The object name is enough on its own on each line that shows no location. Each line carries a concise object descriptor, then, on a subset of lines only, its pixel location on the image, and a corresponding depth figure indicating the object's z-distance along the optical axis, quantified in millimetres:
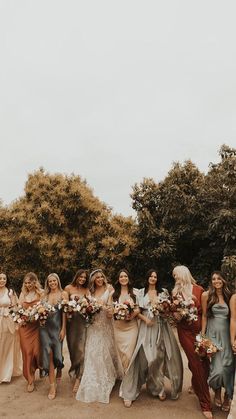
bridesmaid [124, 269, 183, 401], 6422
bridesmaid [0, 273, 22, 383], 7762
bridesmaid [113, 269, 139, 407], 6434
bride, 6449
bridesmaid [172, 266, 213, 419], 5887
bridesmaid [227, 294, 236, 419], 5582
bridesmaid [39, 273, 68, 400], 6668
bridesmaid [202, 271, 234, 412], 5688
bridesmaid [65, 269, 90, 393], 7109
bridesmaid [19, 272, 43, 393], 7012
